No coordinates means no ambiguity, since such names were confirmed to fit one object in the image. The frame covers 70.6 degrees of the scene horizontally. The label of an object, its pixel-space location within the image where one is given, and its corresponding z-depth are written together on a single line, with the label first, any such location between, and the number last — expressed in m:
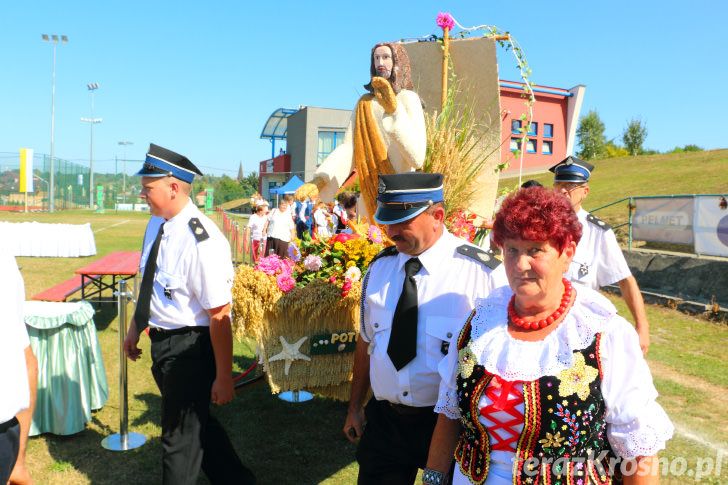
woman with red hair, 1.50
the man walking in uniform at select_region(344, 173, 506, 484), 2.20
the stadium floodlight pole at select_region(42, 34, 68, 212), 39.38
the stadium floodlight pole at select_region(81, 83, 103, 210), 47.59
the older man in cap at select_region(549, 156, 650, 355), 3.71
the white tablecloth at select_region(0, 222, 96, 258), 14.28
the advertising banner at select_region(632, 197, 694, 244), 10.28
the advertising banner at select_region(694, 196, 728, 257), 9.13
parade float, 3.30
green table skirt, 4.05
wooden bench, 6.62
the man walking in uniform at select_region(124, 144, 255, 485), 2.84
